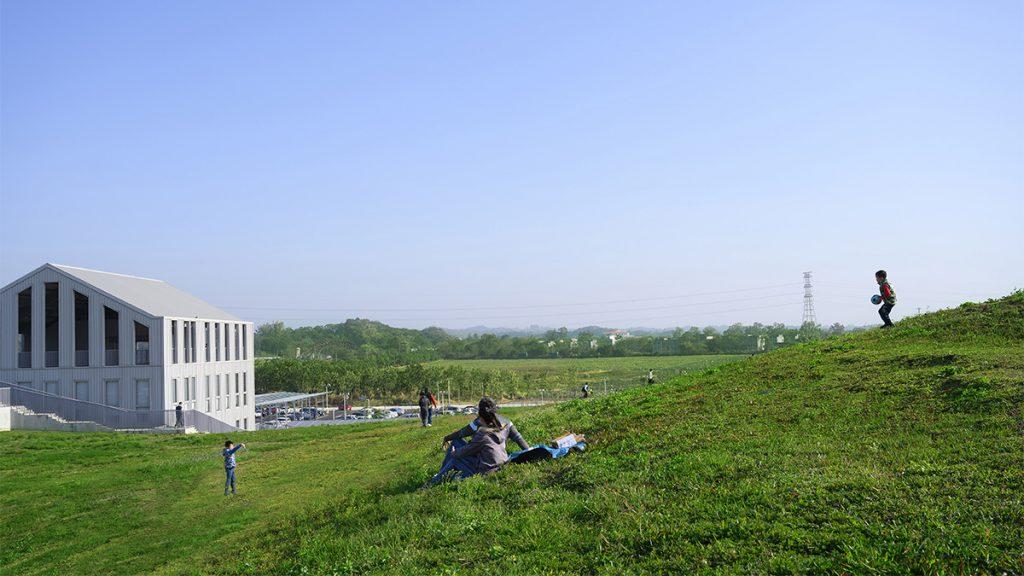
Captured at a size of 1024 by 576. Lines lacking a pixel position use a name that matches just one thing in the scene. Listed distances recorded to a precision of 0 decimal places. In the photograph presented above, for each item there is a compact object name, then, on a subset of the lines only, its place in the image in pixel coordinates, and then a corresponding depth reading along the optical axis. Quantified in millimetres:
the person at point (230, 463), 16438
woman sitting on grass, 10625
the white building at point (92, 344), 35656
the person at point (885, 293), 18234
